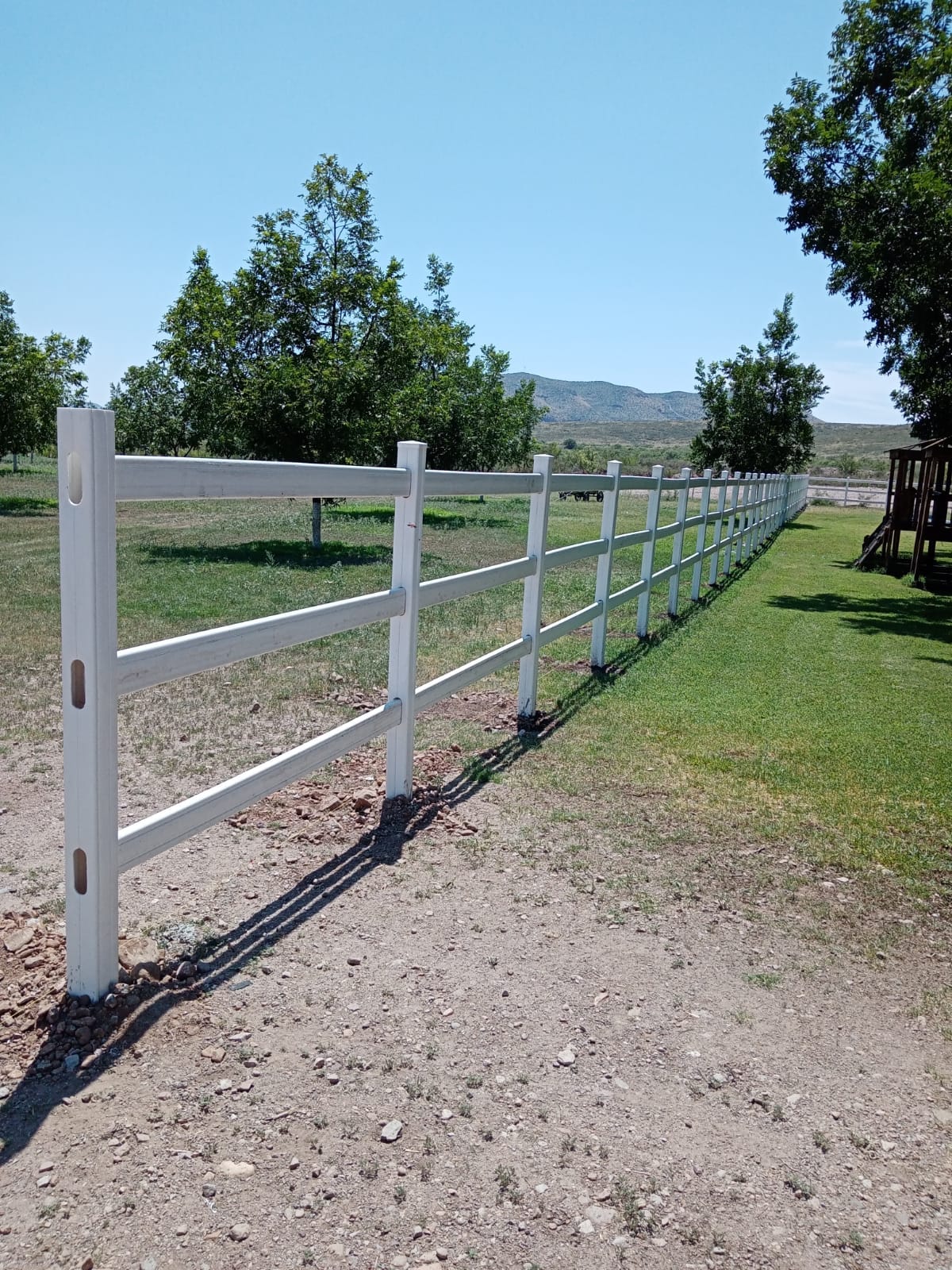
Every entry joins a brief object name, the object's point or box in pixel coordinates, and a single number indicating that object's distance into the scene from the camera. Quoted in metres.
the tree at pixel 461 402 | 31.02
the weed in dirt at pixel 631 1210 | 2.30
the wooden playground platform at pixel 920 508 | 18.97
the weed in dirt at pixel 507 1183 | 2.38
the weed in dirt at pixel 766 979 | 3.50
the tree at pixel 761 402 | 41.94
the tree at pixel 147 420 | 47.28
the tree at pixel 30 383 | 27.64
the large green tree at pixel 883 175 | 15.13
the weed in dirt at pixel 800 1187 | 2.46
